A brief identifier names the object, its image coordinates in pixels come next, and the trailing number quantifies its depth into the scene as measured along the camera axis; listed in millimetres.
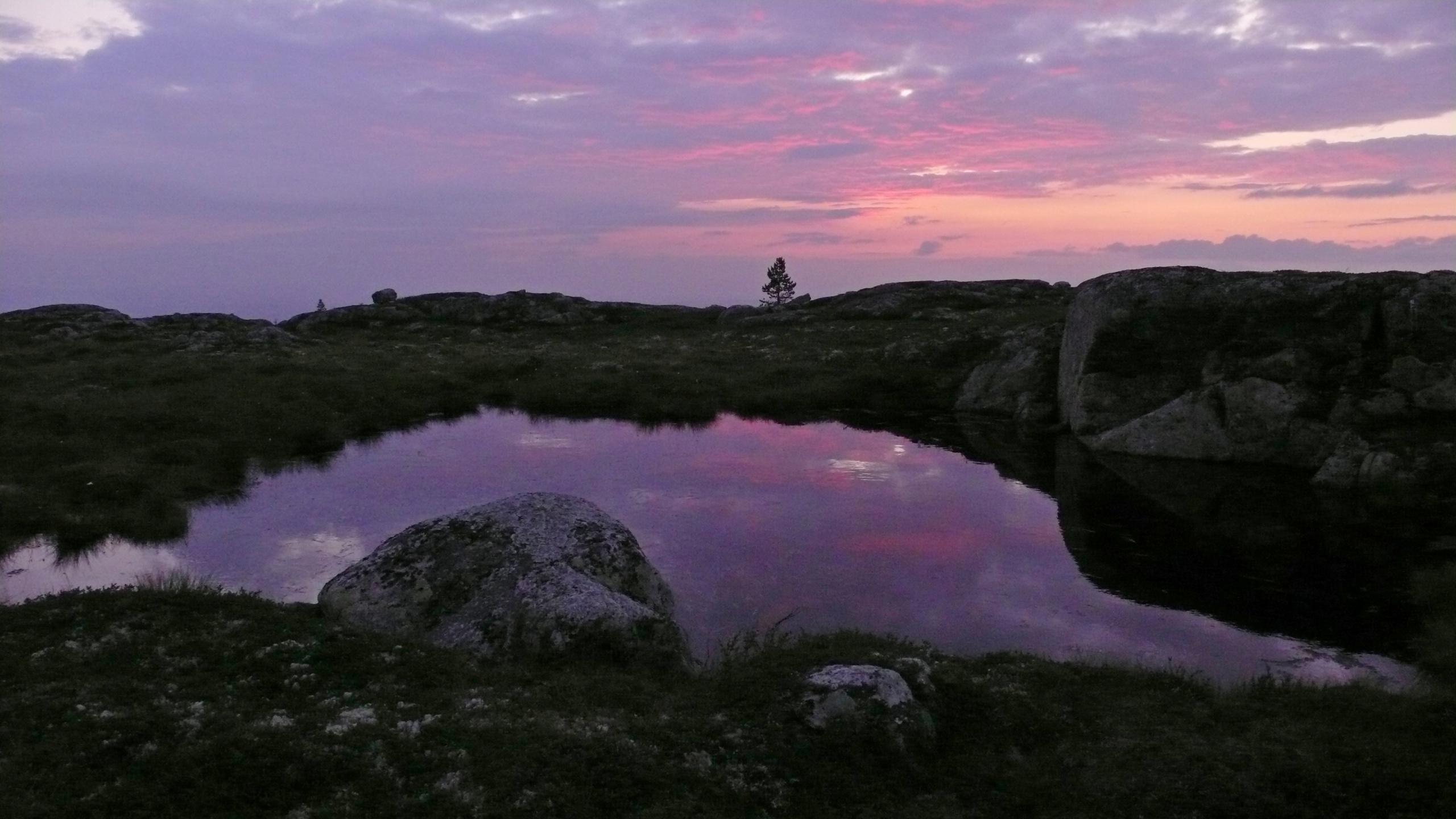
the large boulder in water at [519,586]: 13773
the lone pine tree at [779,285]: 127188
